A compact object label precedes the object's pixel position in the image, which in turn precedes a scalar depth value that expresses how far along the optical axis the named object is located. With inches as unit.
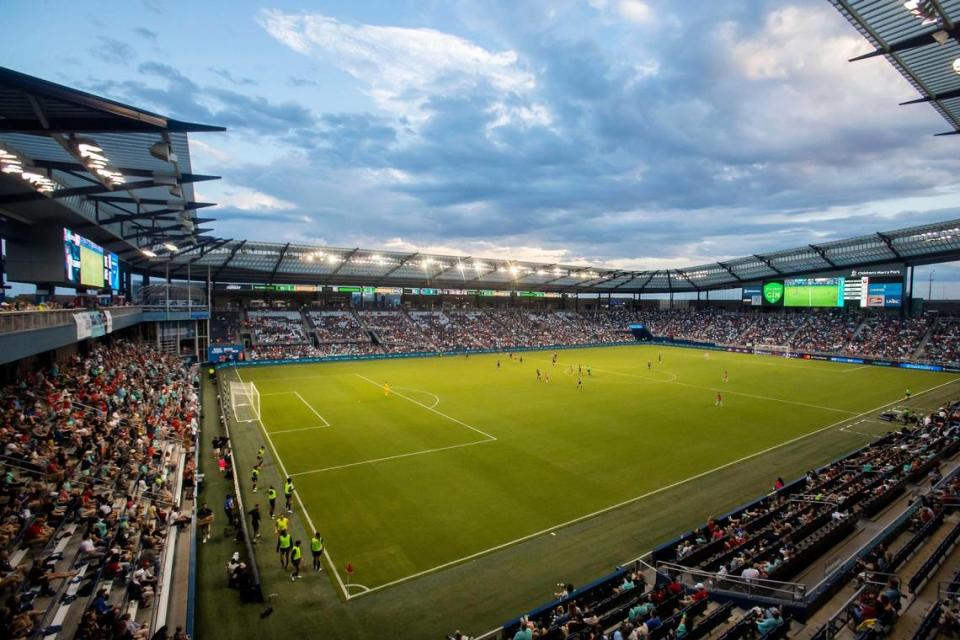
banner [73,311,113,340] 856.3
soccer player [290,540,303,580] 522.6
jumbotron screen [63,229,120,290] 1062.4
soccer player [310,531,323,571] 531.4
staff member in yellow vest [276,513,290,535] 555.0
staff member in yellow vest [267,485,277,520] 656.4
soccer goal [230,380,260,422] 1214.9
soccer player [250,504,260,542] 608.1
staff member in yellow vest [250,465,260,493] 751.1
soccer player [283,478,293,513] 677.9
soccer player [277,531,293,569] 542.6
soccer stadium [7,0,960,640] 438.3
